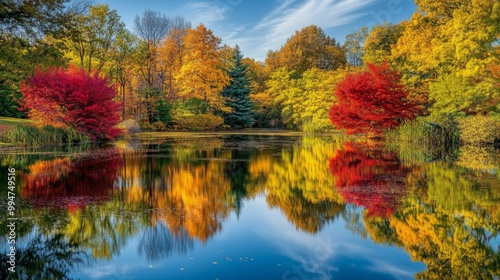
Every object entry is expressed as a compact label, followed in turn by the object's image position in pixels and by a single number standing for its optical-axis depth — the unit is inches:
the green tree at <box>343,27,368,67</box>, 1582.2
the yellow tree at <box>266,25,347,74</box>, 1637.6
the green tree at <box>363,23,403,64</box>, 1130.0
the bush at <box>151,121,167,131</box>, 1252.5
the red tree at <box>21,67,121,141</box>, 681.6
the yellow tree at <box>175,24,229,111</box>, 1312.7
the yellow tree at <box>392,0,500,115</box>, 680.4
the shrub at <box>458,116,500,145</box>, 668.1
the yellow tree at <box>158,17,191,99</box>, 1448.1
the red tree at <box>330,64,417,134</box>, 792.9
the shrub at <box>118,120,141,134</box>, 1023.9
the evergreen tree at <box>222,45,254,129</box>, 1470.2
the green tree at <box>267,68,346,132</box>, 1279.5
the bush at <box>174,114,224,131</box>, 1300.4
